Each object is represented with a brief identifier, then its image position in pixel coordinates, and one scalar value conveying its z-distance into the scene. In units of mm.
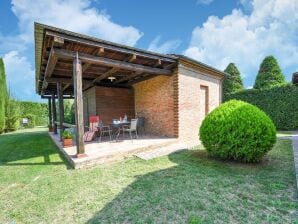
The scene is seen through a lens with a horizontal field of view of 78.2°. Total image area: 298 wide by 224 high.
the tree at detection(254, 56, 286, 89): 13266
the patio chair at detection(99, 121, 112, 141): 8980
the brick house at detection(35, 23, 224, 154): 4785
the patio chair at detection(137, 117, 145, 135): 8575
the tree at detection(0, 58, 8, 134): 13836
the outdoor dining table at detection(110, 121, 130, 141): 7244
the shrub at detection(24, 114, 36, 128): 19038
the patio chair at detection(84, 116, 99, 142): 7266
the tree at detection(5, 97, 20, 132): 15266
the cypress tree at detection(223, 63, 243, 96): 15344
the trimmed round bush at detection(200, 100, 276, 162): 4285
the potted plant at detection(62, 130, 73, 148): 6359
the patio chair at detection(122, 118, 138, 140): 6994
